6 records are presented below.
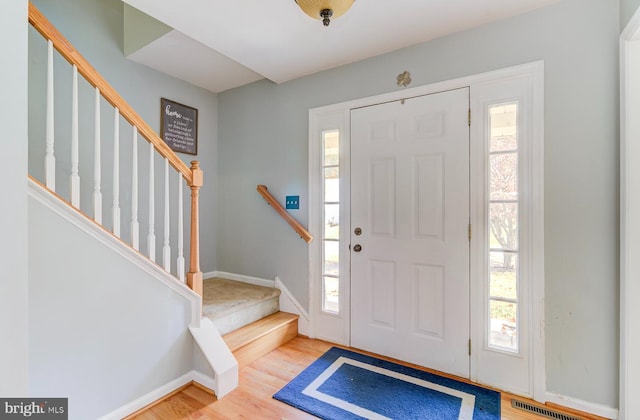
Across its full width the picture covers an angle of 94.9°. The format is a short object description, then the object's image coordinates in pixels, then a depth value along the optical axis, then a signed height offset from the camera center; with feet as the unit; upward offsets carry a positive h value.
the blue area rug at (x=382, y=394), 5.58 -3.90
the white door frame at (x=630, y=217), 5.00 -0.18
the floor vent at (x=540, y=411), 5.47 -3.92
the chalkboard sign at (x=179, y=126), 9.46 +2.73
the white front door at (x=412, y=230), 6.71 -0.57
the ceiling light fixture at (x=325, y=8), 4.79 +3.34
